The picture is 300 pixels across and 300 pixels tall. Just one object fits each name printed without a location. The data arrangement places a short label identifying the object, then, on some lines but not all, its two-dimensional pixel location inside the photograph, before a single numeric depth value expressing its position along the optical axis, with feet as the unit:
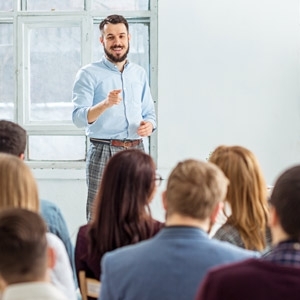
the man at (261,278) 6.91
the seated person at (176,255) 8.83
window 25.57
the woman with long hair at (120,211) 11.51
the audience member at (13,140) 14.25
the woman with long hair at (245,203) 12.20
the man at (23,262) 7.17
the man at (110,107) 21.46
